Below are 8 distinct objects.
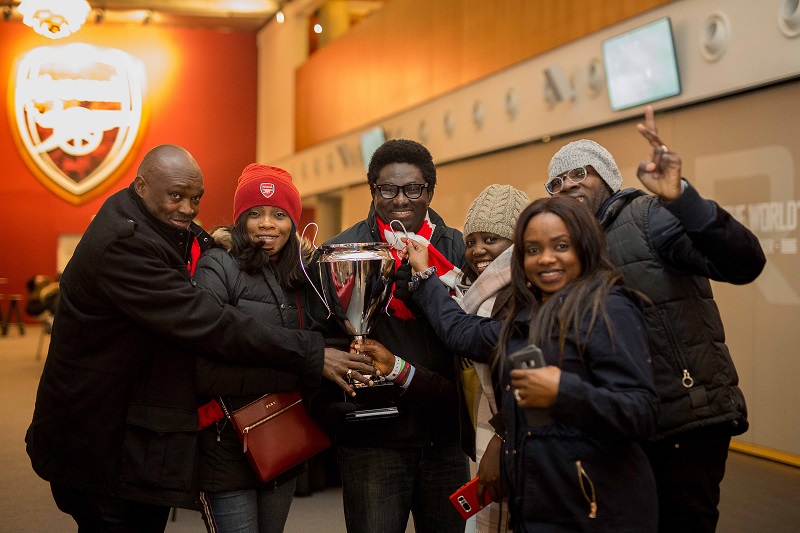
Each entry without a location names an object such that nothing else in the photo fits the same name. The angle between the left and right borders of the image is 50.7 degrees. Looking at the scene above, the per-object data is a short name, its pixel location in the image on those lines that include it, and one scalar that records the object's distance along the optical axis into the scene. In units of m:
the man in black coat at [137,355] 2.14
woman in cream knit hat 2.15
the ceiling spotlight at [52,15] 9.20
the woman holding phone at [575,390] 1.66
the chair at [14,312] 15.40
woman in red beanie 2.22
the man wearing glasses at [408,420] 2.33
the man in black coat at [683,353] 1.96
